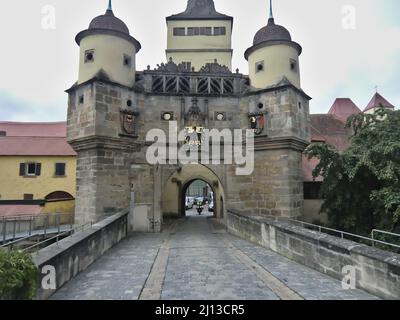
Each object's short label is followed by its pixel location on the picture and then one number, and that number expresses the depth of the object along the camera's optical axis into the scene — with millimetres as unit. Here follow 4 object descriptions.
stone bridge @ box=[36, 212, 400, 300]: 5227
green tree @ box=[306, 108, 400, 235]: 9438
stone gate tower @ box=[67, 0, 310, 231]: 12125
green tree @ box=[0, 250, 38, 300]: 3678
